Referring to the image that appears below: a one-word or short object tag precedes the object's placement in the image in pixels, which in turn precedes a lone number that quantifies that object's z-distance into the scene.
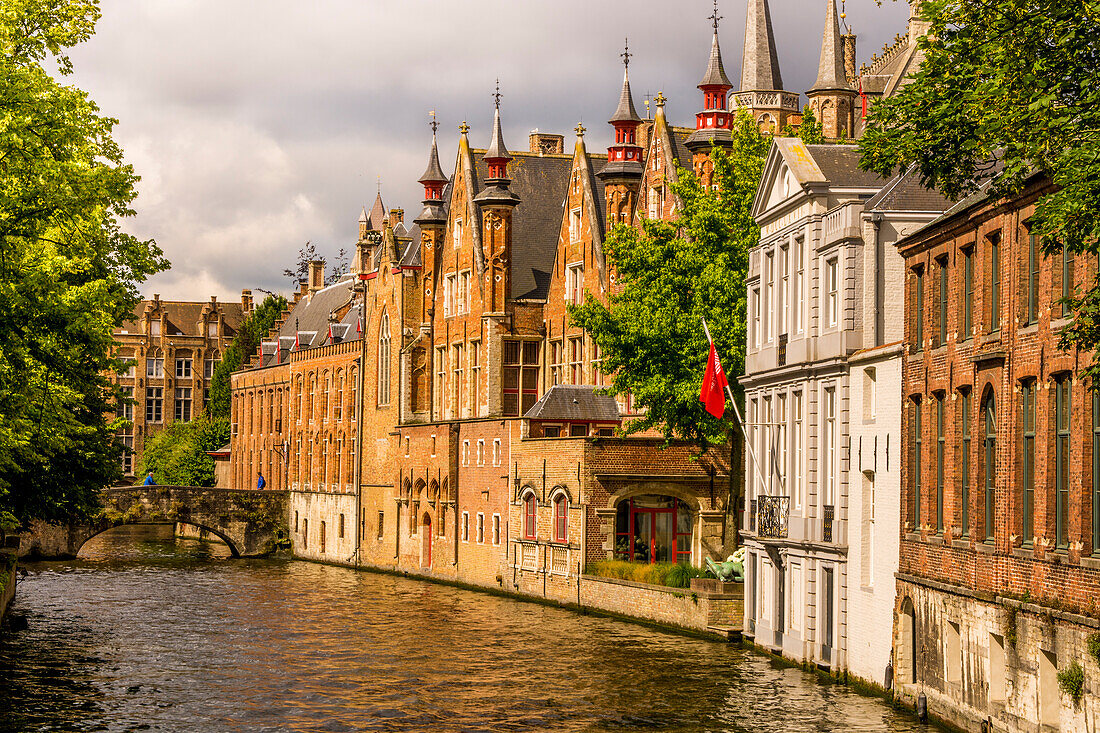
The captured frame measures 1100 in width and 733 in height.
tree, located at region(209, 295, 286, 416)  122.38
